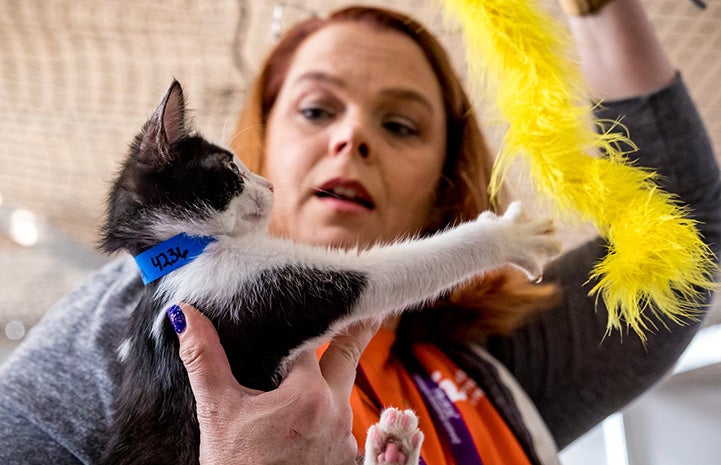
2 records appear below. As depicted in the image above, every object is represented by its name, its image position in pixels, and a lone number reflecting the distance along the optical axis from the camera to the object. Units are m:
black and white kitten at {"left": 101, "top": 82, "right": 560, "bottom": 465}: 0.59
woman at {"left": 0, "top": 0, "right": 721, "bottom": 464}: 0.60
